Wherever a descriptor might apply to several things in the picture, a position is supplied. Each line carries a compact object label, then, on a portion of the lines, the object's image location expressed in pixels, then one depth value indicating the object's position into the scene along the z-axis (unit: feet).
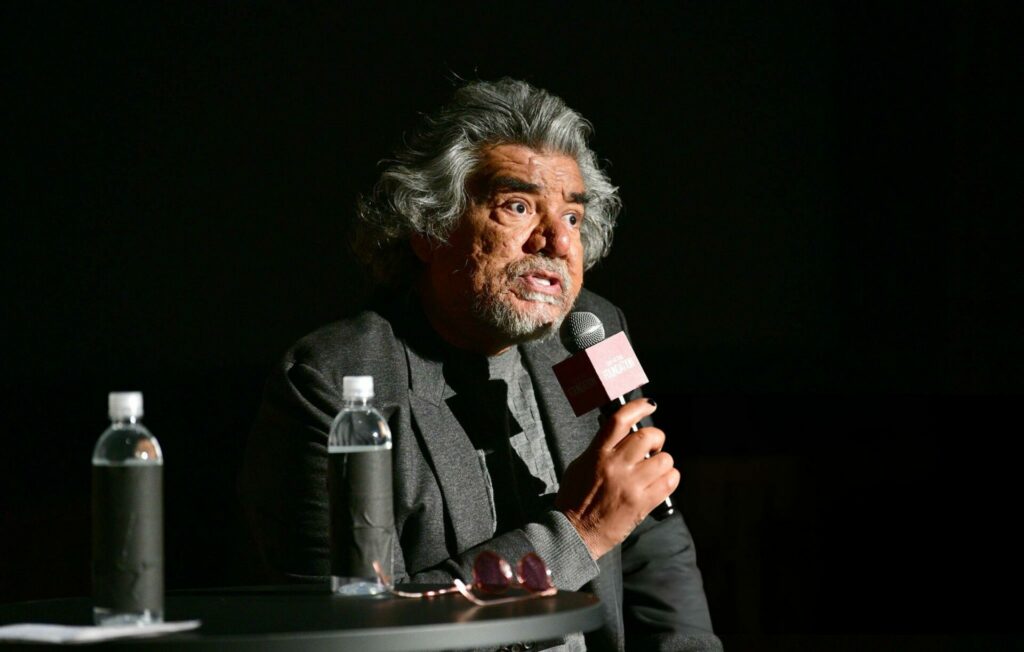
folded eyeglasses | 18.44
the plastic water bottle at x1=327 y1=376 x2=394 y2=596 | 18.49
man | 19.87
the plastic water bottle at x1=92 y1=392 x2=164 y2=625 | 17.93
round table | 17.61
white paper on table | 17.64
